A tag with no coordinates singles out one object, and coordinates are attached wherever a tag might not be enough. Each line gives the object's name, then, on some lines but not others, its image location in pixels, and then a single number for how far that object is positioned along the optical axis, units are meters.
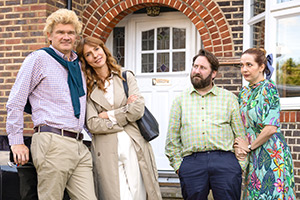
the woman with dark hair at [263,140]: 3.60
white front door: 6.94
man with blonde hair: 3.20
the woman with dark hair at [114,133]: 3.53
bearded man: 3.59
